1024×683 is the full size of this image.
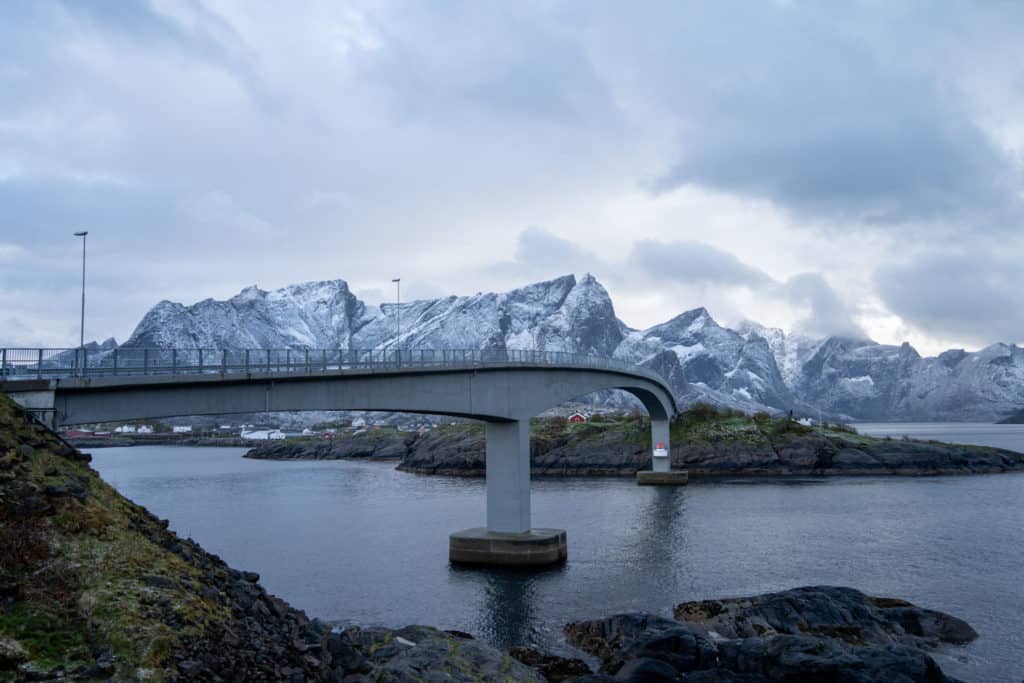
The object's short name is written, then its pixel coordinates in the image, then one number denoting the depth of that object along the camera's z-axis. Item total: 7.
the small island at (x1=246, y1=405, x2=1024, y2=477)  112.12
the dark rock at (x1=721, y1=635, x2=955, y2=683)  23.56
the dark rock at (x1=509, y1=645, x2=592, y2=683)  26.02
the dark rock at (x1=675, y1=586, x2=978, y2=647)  29.91
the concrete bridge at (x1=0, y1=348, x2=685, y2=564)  27.69
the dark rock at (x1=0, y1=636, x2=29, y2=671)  14.18
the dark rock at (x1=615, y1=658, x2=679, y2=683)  24.41
